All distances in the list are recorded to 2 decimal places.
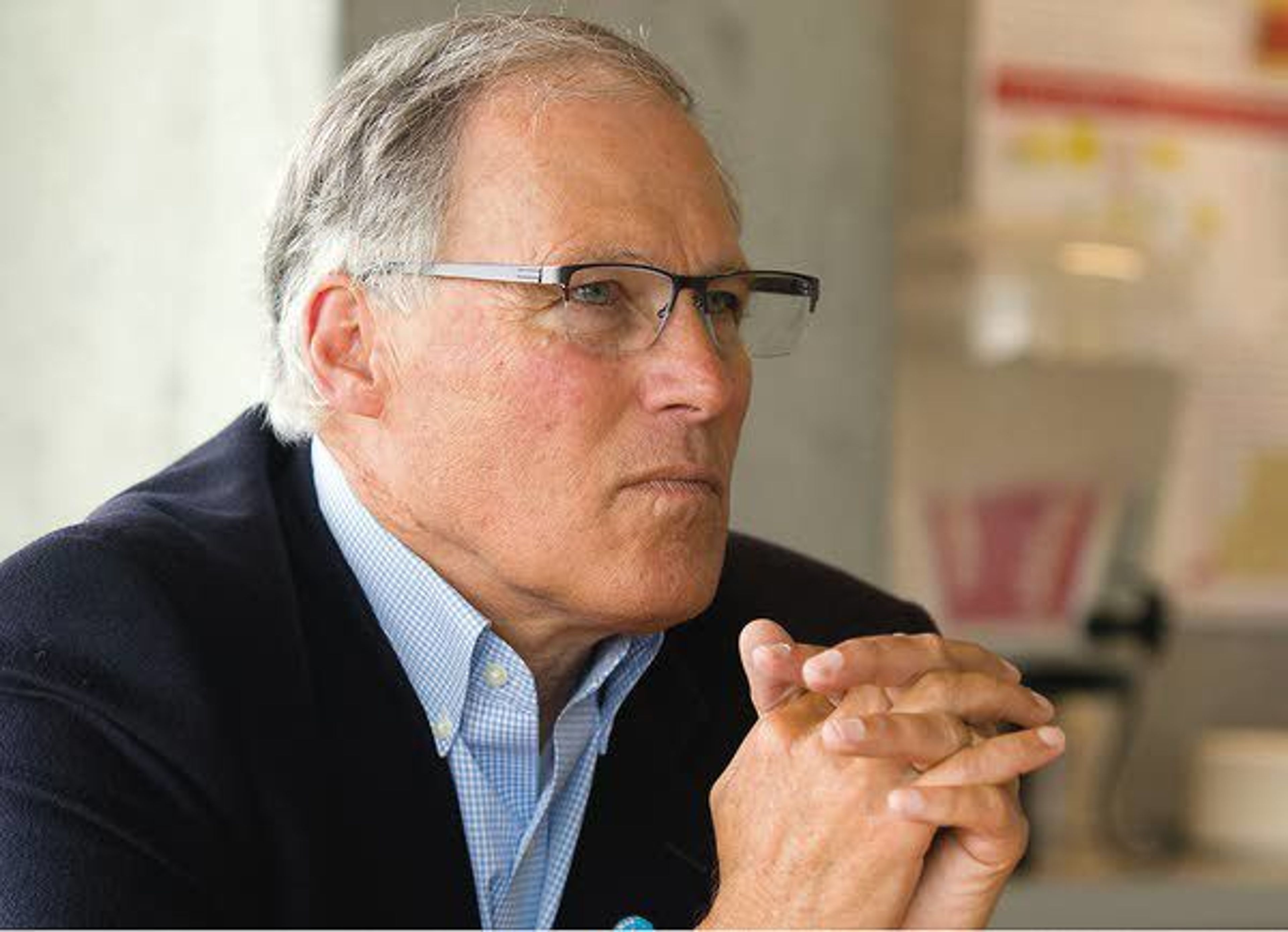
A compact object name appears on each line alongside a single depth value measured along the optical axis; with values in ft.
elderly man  9.73
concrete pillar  11.90
